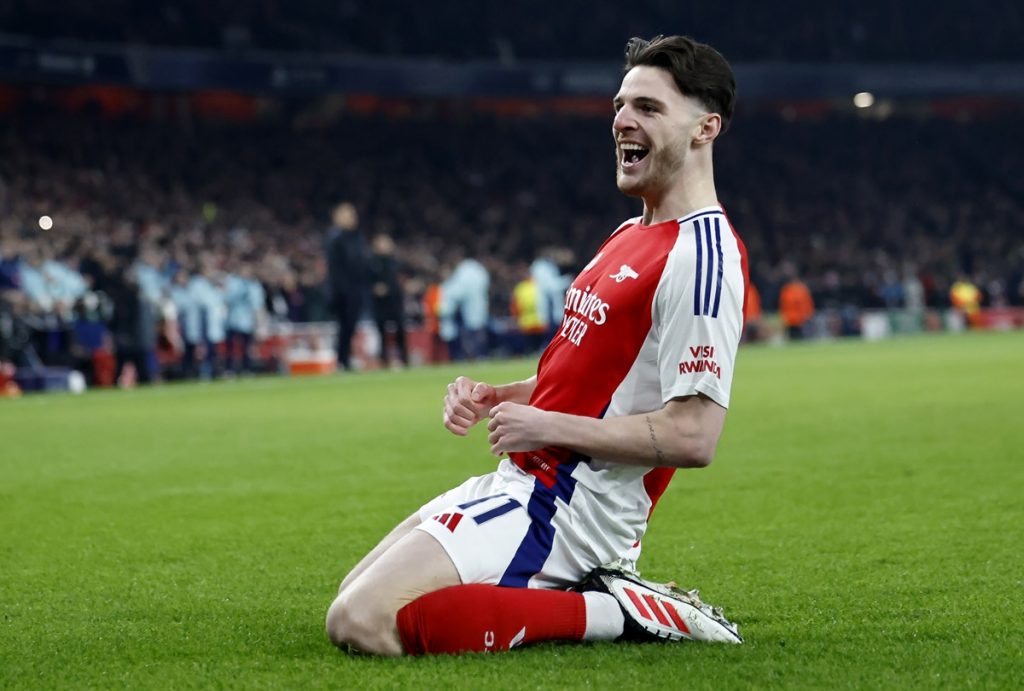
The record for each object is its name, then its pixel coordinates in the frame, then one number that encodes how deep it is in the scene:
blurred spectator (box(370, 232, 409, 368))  22.41
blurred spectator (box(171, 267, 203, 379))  21.94
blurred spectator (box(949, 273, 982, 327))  38.28
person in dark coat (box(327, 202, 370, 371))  21.02
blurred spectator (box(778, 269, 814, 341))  32.53
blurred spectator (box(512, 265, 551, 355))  26.00
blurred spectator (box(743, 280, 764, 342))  33.22
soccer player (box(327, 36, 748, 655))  3.72
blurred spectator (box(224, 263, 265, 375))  22.58
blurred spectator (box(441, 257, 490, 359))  25.73
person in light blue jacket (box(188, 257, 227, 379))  22.39
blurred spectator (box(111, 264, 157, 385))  19.91
